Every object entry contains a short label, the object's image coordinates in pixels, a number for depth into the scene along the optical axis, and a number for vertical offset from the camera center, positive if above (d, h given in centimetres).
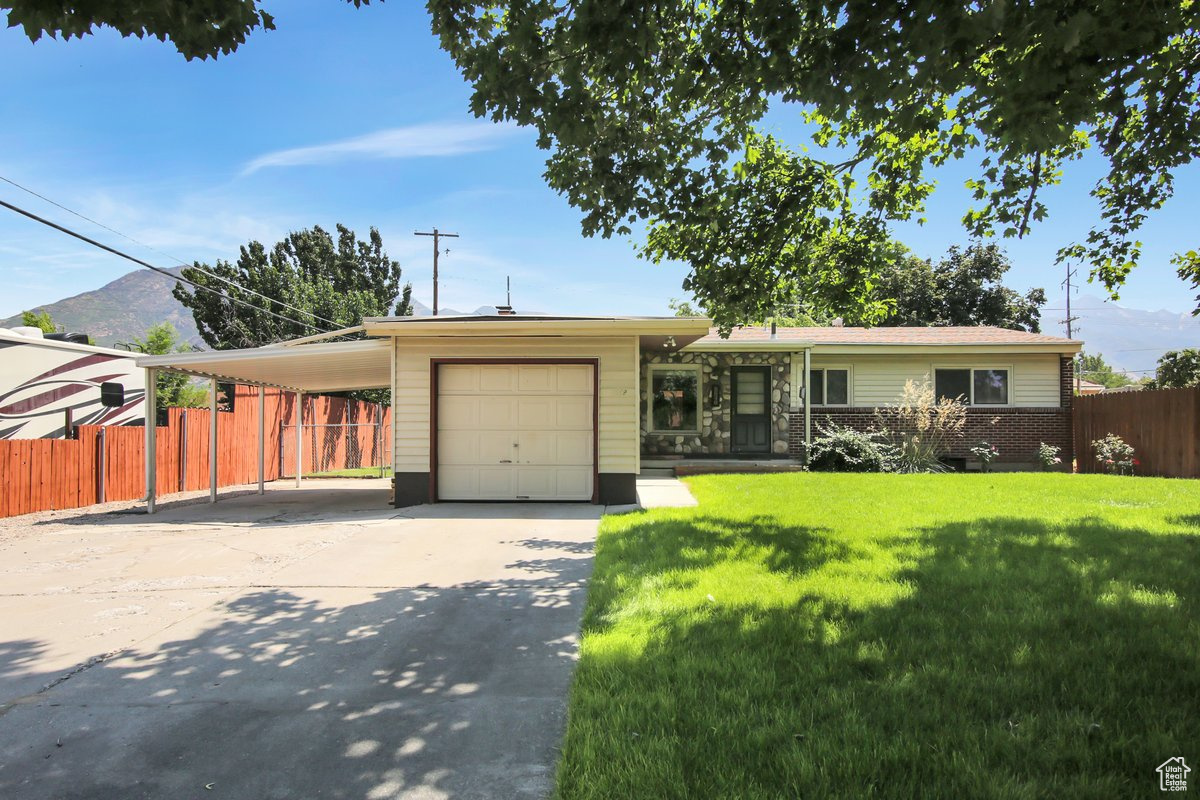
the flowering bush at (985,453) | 1623 -86
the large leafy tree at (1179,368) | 2261 +167
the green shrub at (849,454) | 1524 -82
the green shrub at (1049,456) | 1616 -91
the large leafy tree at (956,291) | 3278 +611
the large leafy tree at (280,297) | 2622 +475
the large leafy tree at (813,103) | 446 +247
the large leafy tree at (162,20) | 315 +206
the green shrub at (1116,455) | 1473 -83
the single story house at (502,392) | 1095 +42
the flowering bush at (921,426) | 1552 -20
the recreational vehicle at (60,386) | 1170 +60
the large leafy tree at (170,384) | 2330 +123
